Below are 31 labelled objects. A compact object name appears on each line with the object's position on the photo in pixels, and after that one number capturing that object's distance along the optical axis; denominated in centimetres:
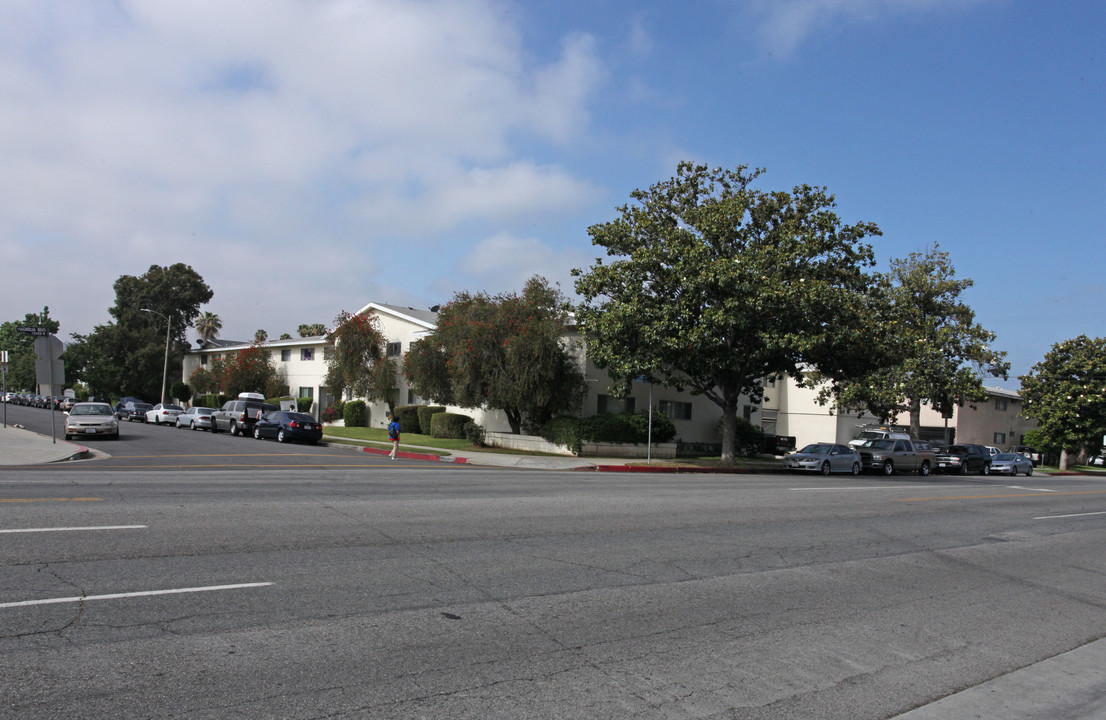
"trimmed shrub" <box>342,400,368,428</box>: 4494
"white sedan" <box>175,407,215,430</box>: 4050
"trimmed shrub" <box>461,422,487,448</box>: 3259
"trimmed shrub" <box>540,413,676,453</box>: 3092
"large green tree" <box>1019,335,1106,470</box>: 5003
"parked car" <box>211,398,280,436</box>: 3666
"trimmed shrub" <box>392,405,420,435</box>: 4066
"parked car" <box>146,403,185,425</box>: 4656
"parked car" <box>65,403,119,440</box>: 2967
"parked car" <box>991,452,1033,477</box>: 4088
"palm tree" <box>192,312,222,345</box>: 7788
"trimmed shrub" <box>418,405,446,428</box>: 3950
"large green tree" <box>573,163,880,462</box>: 2606
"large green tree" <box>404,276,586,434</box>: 2997
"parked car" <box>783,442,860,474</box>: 3030
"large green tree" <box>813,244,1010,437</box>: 3997
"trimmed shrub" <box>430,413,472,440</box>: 3709
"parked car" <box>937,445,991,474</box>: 3988
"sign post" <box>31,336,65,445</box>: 2373
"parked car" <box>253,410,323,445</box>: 3275
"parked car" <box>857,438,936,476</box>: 3312
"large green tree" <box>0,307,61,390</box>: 9444
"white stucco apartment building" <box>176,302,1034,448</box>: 3650
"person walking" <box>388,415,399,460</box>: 2588
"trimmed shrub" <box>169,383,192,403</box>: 6438
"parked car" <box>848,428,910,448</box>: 3455
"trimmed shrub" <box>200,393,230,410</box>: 5698
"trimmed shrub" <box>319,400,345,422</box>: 4772
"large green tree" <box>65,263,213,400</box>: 6900
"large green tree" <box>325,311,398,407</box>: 4306
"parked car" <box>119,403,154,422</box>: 5125
